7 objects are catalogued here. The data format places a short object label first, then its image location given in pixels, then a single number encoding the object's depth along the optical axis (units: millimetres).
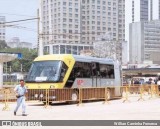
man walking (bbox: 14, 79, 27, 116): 20258
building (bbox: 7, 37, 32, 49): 176275
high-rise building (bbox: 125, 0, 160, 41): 149825
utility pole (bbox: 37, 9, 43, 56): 39850
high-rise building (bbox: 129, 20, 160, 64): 155125
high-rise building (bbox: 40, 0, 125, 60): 105688
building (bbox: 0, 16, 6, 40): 157900
